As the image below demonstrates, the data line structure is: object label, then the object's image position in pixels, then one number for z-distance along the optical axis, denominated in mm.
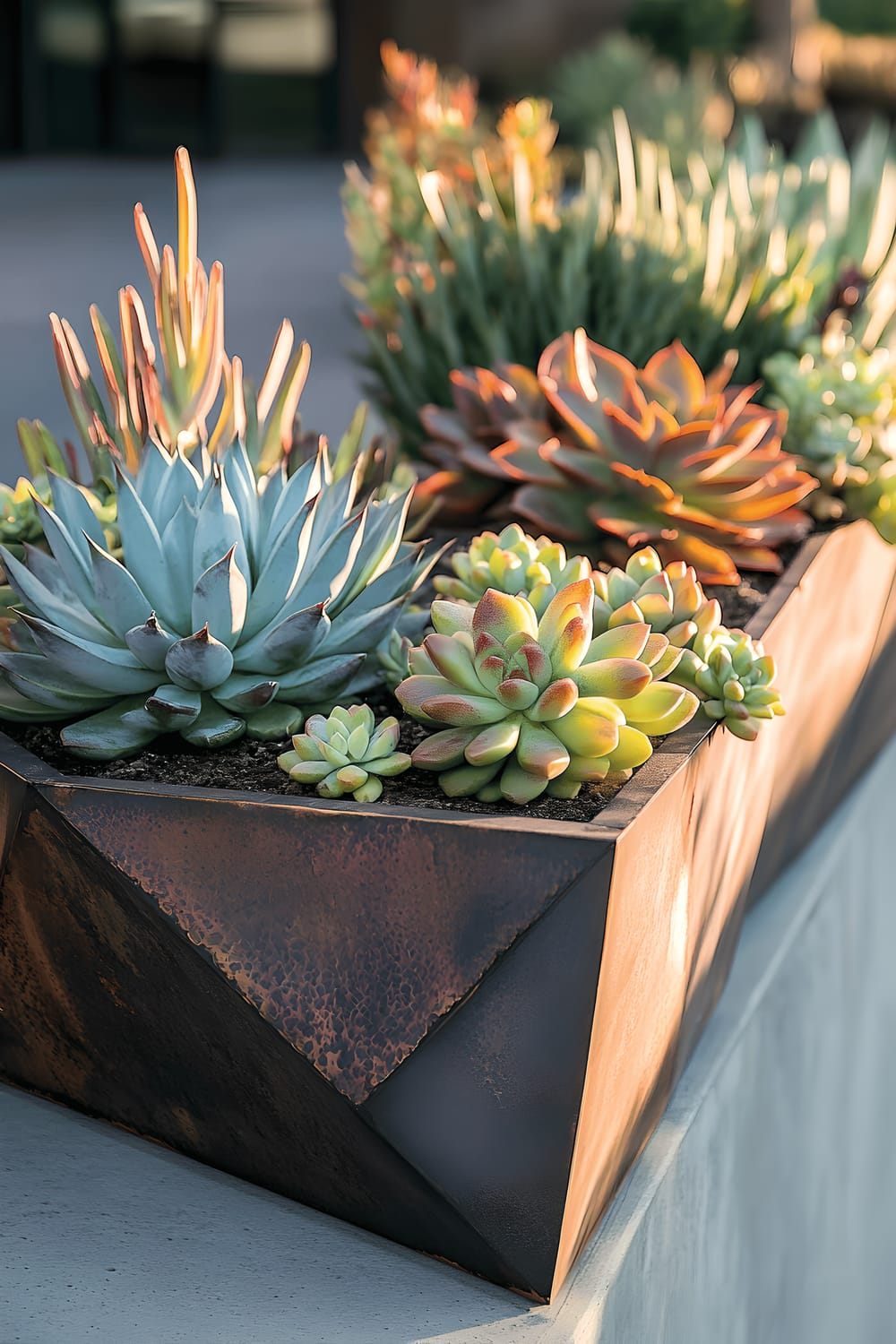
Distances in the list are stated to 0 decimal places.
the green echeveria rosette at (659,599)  1867
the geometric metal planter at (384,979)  1697
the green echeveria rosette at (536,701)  1750
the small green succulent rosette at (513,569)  1878
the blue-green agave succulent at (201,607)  1816
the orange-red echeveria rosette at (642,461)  2094
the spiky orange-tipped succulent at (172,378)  1900
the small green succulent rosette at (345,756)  1772
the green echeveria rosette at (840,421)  2284
